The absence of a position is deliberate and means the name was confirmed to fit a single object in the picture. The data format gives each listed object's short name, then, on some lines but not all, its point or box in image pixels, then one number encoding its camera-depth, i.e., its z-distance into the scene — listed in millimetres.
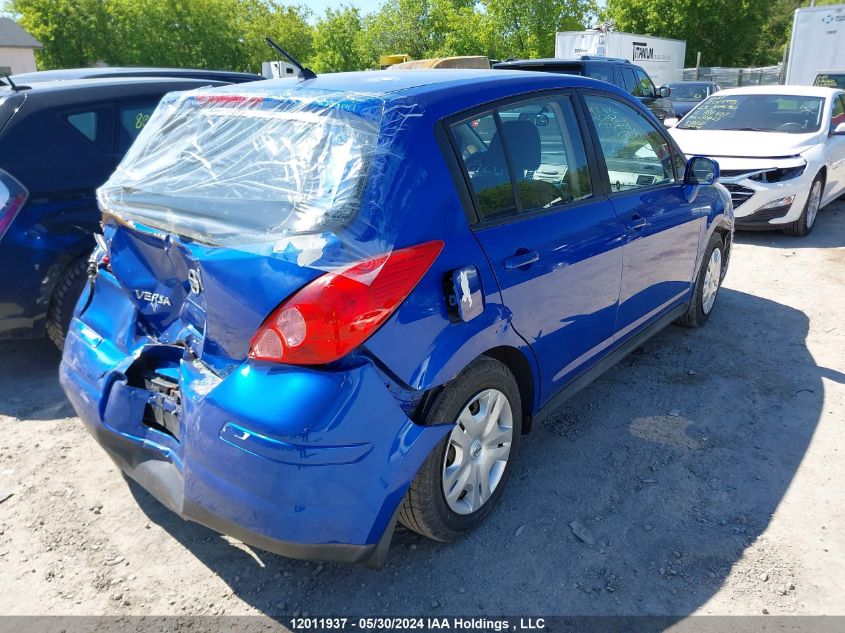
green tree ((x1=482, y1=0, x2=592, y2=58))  33188
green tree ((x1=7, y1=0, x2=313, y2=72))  40281
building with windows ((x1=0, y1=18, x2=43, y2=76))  37375
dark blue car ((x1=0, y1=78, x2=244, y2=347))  3932
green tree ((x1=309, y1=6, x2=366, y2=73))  45156
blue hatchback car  2062
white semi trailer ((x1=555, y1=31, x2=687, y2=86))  23500
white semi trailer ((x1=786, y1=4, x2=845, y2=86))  17906
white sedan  7195
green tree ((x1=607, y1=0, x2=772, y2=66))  39000
